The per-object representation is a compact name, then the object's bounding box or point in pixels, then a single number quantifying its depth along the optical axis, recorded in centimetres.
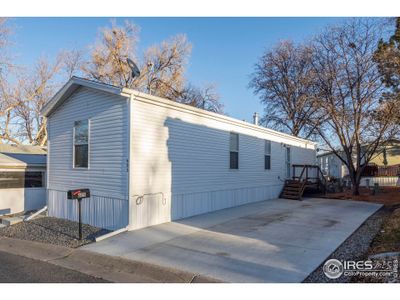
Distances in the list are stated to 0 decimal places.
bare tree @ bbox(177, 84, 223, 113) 3054
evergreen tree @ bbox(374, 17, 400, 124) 1286
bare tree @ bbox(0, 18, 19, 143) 2000
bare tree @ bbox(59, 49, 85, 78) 2872
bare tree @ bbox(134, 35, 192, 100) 2850
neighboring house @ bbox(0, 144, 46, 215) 1120
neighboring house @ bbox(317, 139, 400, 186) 2342
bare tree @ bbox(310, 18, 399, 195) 1526
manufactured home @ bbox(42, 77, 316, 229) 792
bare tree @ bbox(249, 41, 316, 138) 2653
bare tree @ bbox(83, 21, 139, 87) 2636
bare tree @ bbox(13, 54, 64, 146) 2652
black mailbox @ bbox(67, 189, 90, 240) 706
